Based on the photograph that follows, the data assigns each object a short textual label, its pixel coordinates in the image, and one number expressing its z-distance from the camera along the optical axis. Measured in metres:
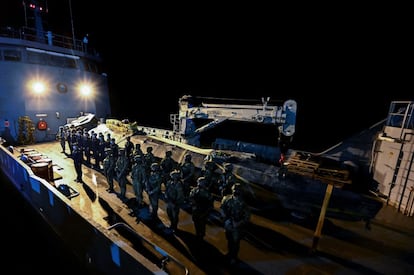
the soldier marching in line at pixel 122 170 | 7.40
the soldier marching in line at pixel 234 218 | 4.56
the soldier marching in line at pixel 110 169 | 7.88
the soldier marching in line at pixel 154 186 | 6.14
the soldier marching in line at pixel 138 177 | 6.81
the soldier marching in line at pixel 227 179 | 6.50
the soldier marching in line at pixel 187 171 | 7.16
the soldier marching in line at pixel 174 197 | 5.62
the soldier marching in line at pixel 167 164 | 7.66
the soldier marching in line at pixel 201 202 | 5.18
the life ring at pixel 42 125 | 16.58
